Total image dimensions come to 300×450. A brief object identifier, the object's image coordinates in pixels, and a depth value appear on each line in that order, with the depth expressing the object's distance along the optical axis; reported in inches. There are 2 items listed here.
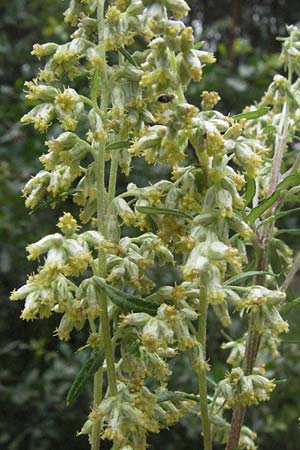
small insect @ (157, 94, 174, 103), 7.7
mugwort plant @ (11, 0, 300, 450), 7.6
